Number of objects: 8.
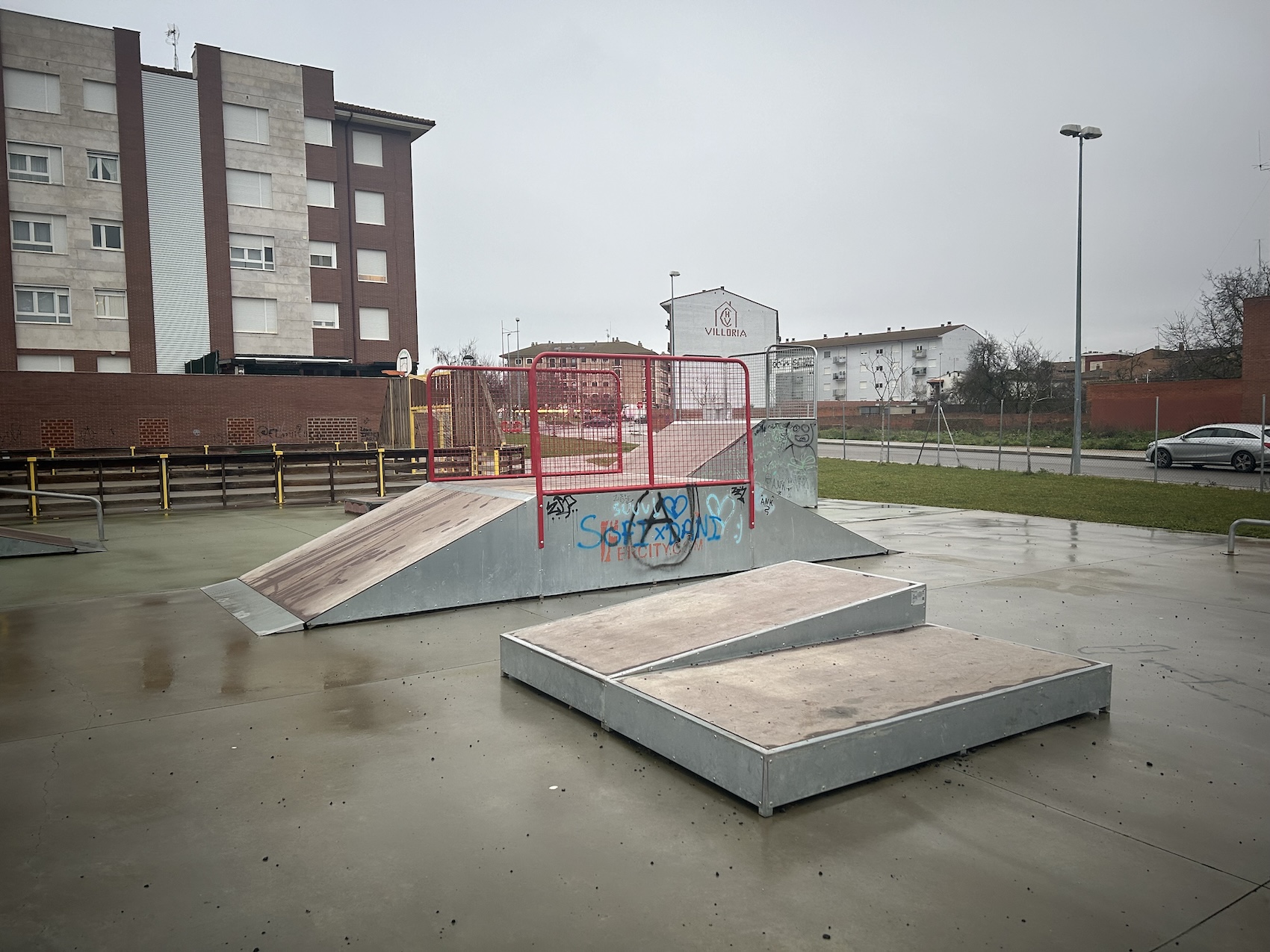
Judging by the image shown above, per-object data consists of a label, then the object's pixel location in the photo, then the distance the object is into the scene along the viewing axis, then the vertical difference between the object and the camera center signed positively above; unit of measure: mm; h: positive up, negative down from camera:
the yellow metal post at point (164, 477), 17203 -1057
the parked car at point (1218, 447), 24000 -1023
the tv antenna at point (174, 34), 42656 +19728
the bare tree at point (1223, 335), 44062 +4223
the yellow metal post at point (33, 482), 16266 -1090
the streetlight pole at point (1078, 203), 22750 +5895
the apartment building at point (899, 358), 90250 +6384
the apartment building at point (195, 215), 35625 +9605
